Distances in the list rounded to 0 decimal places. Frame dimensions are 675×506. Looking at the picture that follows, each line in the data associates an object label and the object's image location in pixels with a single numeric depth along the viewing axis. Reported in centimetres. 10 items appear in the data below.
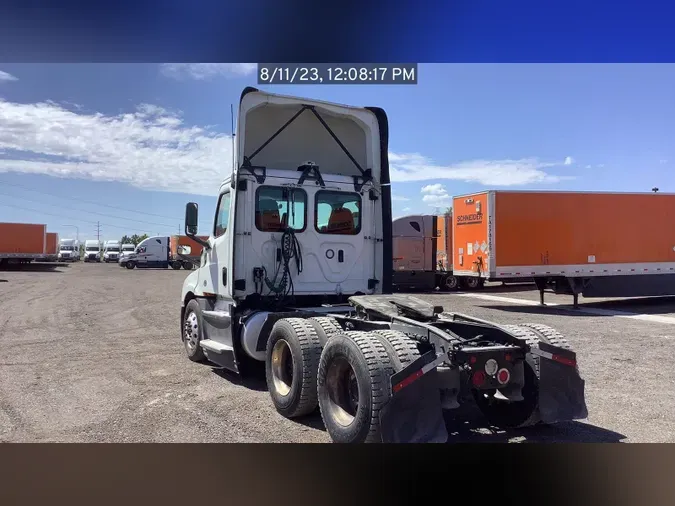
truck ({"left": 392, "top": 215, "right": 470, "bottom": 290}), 2156
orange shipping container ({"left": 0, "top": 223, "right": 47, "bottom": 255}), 3184
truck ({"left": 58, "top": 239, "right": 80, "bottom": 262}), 5063
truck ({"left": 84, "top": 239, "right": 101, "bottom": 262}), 5156
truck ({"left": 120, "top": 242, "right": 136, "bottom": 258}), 4894
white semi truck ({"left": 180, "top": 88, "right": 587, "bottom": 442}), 425
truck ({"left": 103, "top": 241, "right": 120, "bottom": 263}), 5162
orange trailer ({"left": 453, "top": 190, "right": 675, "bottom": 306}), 1580
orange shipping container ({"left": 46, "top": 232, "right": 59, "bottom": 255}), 3659
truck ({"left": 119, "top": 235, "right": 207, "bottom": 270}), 4438
